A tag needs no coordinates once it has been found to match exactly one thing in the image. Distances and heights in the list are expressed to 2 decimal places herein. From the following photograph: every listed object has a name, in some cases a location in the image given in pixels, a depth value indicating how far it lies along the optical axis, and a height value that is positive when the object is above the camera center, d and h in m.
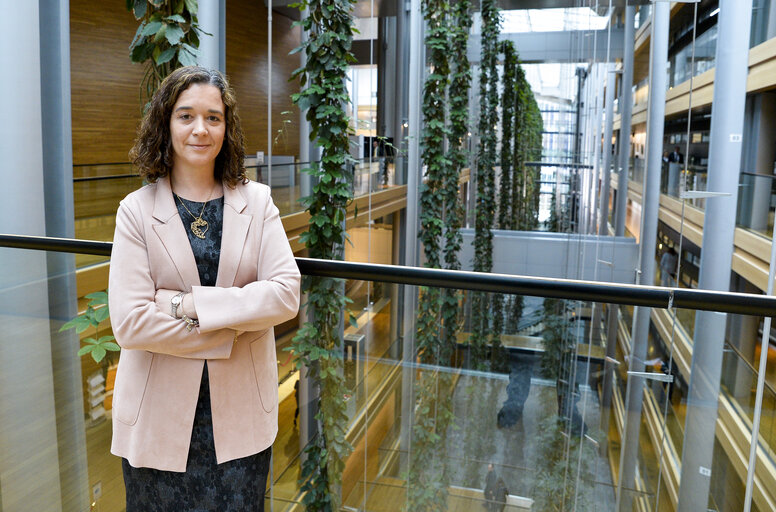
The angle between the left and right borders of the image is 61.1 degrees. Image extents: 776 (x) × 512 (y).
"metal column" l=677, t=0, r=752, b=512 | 4.97 +0.29
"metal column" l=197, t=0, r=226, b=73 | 4.69 +1.06
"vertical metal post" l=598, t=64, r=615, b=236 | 7.46 +0.25
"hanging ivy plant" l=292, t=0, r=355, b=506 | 4.23 +0.37
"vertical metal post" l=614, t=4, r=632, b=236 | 6.78 +0.68
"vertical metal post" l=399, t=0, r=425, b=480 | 9.73 +0.62
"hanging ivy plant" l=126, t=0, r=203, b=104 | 2.92 +0.59
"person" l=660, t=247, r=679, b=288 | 5.60 -0.78
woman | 1.47 -0.30
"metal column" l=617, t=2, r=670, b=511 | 5.84 +0.36
